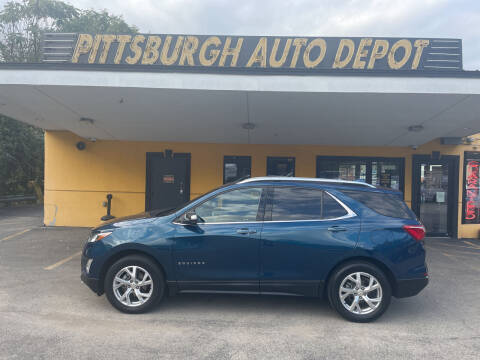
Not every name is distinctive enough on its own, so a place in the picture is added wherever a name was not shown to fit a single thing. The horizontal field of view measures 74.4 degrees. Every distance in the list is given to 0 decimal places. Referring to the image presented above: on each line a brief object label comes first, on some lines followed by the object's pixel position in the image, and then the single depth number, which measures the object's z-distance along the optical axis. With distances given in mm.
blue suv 3840
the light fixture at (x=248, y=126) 7716
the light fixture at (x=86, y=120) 7715
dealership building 5562
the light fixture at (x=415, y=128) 7604
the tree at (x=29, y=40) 16688
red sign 9531
